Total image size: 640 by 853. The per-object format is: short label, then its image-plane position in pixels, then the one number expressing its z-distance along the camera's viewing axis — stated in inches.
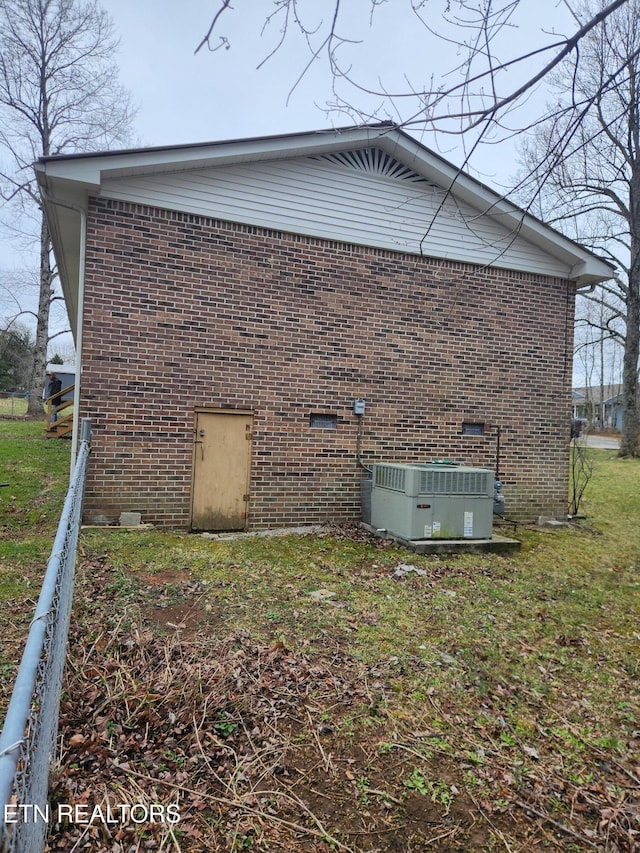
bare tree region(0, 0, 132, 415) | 796.6
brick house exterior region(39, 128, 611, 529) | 285.3
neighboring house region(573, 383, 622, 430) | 2210.4
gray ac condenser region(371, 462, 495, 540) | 281.3
